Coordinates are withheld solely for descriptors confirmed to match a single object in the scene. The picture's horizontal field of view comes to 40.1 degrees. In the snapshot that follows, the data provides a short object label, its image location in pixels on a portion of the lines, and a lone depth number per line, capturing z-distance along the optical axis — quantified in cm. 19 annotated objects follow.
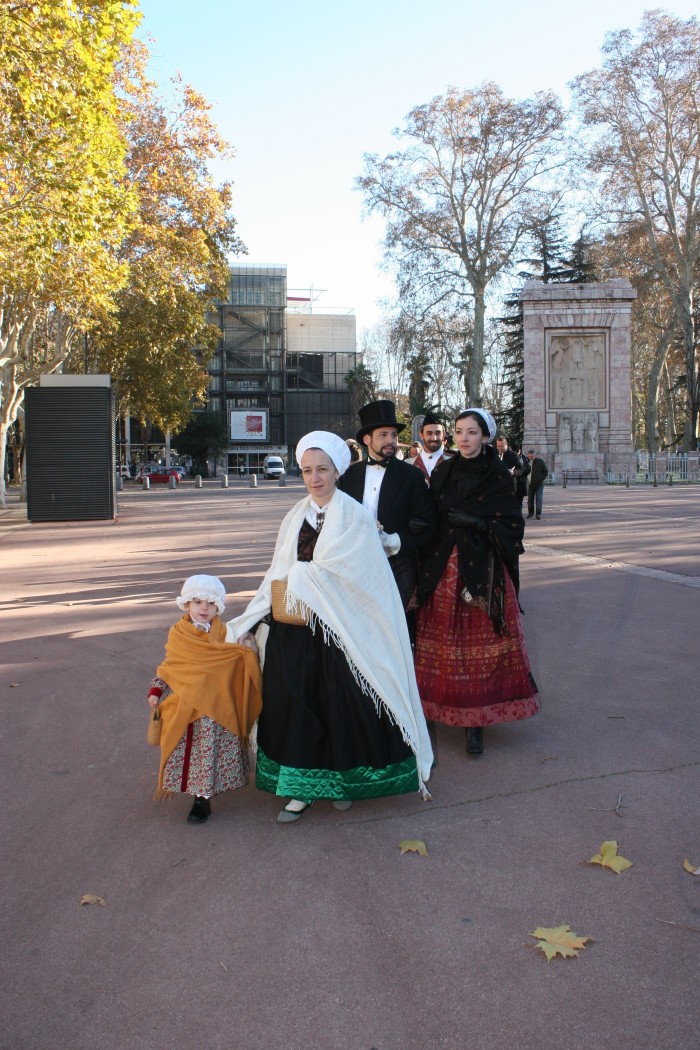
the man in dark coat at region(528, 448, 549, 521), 2130
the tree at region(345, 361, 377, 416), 8182
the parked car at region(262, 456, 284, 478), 6412
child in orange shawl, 410
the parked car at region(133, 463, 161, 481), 6478
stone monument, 4178
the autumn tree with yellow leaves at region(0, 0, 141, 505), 1405
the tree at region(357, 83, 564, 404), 4181
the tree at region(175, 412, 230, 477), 8238
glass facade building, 9406
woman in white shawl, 412
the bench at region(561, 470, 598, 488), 4153
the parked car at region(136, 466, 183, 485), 6219
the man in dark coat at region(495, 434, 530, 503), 1692
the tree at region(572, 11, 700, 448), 4062
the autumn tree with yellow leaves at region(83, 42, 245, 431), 2898
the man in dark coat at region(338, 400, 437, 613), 518
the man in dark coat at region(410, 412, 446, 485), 748
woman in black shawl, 514
